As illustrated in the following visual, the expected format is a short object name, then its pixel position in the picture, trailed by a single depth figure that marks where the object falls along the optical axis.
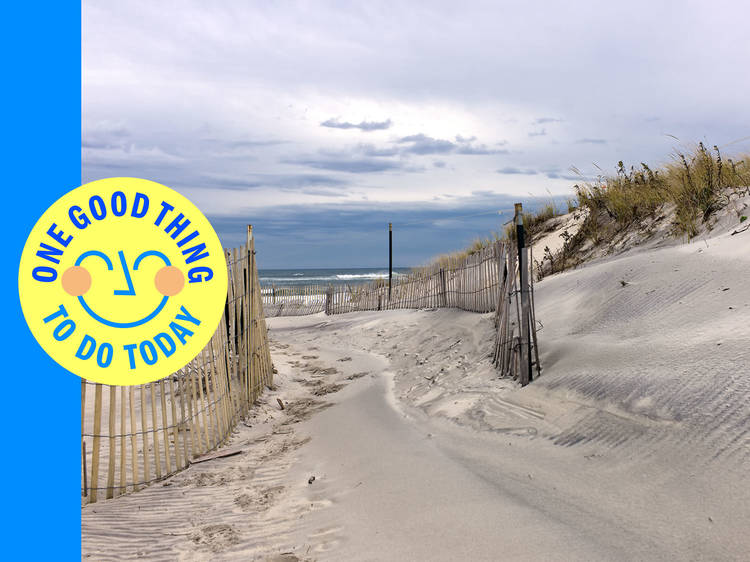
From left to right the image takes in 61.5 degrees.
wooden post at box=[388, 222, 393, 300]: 17.77
